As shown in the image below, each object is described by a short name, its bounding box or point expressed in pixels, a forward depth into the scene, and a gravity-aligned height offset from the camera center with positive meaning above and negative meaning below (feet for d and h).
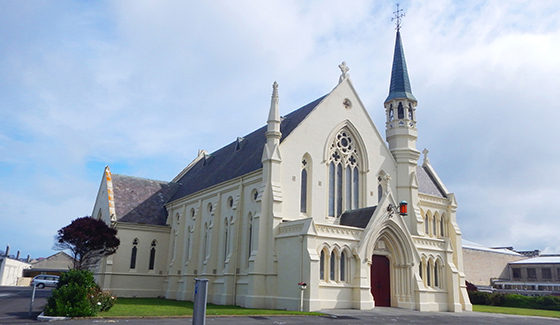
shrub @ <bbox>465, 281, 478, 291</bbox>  150.56 -2.13
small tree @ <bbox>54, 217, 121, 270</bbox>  122.42 +7.30
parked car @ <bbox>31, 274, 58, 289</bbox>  183.88 -6.22
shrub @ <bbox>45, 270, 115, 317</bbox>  62.95 -4.23
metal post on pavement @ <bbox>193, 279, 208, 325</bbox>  22.91 -1.54
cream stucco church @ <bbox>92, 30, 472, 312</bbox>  93.04 +11.94
